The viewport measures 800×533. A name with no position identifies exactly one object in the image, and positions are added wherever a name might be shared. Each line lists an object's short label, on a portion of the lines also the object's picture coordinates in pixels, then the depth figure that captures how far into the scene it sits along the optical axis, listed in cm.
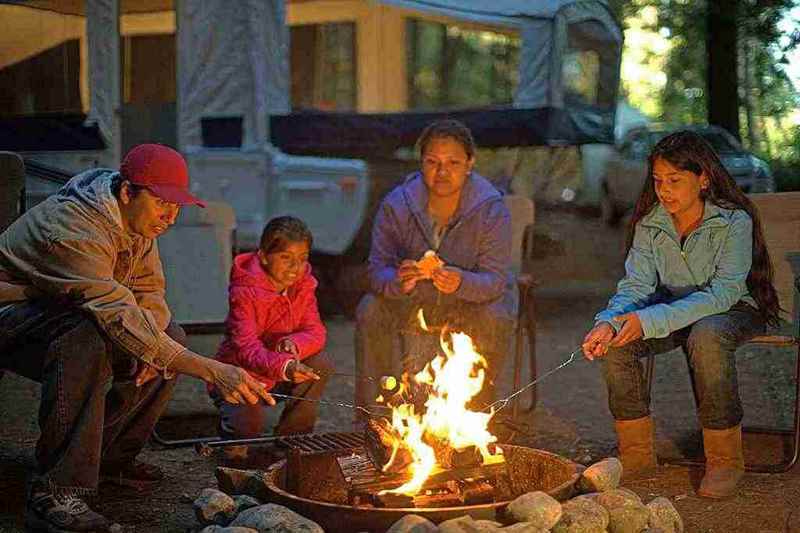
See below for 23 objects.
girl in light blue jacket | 395
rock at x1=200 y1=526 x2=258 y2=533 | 304
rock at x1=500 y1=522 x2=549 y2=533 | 297
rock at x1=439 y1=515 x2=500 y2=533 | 292
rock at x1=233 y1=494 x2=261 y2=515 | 329
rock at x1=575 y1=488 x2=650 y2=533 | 323
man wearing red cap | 341
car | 1254
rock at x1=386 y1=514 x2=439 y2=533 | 291
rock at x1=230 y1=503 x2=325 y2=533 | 301
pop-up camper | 794
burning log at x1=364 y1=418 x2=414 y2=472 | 333
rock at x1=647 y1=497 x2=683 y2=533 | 333
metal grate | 366
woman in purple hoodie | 463
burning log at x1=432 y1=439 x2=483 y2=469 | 330
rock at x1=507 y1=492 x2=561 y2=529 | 304
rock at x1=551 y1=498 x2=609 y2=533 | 312
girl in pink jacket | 428
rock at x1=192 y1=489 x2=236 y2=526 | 329
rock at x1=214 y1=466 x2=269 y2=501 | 349
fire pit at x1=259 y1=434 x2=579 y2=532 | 307
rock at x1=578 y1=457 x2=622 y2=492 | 338
